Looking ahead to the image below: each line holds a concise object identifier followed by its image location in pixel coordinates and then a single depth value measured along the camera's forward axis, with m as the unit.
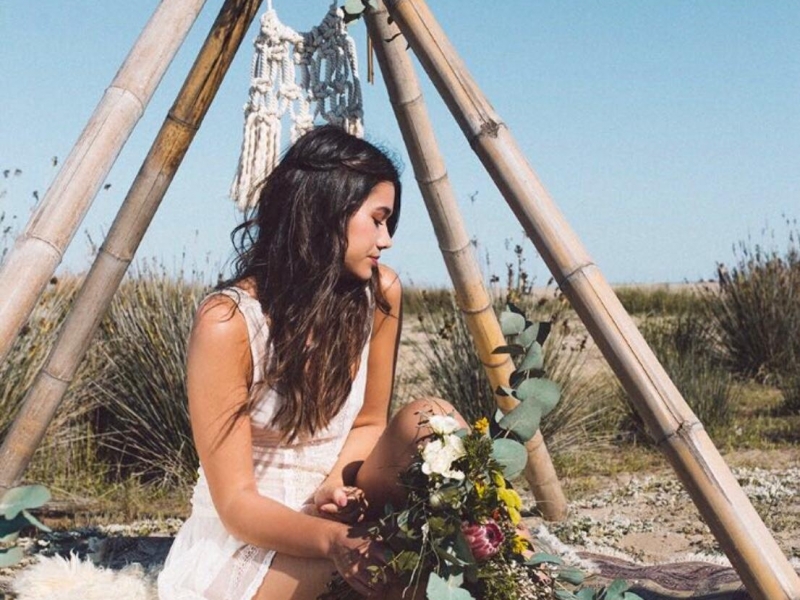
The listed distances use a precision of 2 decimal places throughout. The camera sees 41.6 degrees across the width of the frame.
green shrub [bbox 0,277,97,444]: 4.71
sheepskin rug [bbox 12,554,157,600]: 2.84
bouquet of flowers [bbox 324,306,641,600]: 2.02
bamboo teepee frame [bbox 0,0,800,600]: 2.36
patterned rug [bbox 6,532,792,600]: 2.98
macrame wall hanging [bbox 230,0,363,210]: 3.26
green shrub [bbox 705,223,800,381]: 7.44
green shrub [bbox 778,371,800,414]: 6.59
